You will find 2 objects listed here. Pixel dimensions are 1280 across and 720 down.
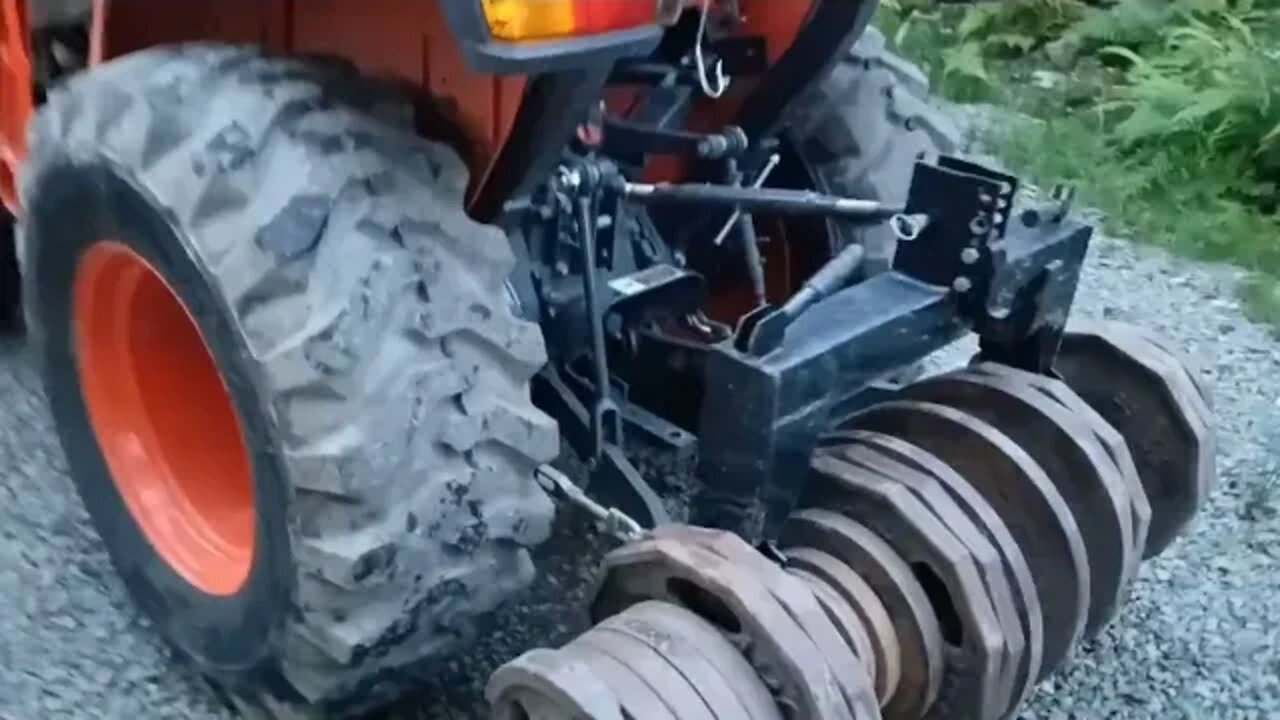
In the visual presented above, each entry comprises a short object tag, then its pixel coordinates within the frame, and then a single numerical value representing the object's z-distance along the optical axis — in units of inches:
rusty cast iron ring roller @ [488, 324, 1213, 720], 74.6
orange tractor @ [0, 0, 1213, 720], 77.5
